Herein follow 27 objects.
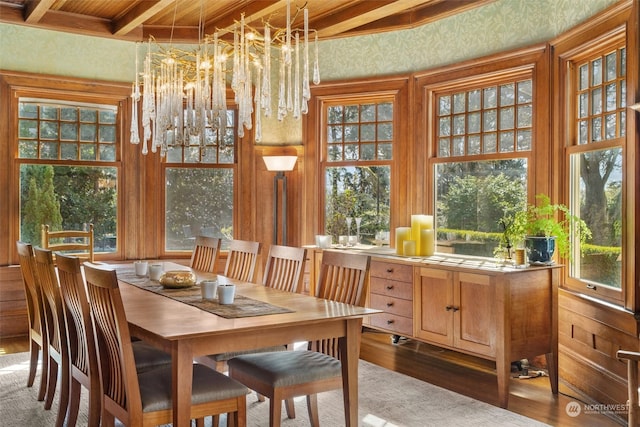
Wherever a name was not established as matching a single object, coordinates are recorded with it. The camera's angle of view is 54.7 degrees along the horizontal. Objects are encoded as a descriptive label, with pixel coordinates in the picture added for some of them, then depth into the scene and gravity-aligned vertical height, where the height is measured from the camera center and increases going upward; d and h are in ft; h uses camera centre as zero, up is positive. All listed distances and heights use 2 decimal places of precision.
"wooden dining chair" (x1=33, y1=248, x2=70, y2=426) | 10.93 -2.04
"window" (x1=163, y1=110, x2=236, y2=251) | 20.97 +0.55
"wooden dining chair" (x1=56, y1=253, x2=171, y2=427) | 9.55 -2.39
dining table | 8.32 -1.64
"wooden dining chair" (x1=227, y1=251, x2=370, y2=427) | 9.59 -2.52
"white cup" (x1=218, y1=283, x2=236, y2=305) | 10.27 -1.41
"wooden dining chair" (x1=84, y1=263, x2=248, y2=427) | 8.34 -2.52
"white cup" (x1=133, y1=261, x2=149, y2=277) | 13.89 -1.34
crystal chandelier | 10.16 +2.08
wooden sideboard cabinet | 13.08 -2.33
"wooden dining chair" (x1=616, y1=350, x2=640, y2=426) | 7.82 -2.29
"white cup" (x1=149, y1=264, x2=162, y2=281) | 13.17 -1.35
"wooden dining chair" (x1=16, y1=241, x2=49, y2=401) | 12.37 -2.29
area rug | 11.59 -3.97
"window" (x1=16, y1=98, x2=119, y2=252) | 19.13 +1.31
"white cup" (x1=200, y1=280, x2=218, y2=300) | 10.77 -1.40
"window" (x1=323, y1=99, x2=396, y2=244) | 19.62 +1.37
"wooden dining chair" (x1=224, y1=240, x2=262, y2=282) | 14.35 -1.23
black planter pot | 13.80 -0.87
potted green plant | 13.82 -0.51
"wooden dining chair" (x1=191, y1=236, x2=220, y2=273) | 15.98 -1.19
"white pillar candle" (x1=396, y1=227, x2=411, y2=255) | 17.16 -0.73
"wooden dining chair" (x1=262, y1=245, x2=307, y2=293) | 12.67 -1.26
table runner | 9.61 -1.59
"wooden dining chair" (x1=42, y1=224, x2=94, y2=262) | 18.58 -1.04
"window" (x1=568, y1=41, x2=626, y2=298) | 12.83 +1.07
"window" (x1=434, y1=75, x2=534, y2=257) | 16.24 +1.40
